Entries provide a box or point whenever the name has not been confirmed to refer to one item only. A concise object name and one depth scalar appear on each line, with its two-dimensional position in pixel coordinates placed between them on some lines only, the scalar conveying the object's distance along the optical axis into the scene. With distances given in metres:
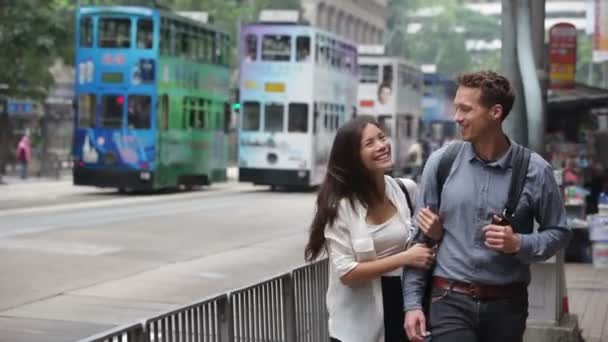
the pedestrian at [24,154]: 44.58
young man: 4.58
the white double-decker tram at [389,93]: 49.03
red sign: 19.16
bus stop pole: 9.88
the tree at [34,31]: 33.34
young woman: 5.11
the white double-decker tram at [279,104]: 37.88
